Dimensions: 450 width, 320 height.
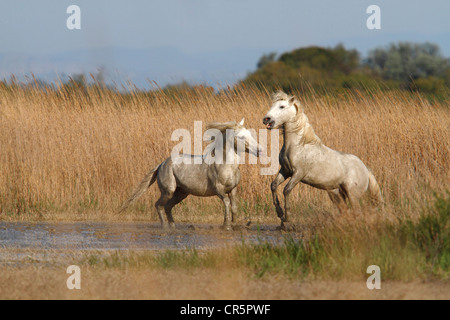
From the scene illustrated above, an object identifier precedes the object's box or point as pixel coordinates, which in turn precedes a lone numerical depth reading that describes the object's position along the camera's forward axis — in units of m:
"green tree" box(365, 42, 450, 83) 54.16
